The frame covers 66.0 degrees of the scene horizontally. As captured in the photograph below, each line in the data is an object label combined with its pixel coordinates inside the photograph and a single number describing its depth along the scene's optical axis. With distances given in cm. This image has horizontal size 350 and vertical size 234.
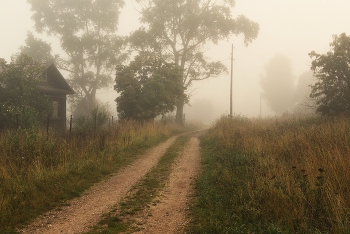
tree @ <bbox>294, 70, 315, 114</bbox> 4881
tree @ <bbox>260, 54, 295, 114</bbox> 5594
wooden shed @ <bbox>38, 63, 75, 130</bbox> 2632
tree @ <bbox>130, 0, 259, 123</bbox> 2962
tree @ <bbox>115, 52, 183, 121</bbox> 2155
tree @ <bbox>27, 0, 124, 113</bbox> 3875
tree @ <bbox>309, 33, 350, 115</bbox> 1483
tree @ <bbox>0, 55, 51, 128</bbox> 1669
